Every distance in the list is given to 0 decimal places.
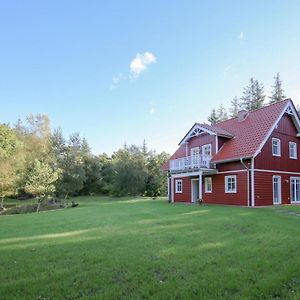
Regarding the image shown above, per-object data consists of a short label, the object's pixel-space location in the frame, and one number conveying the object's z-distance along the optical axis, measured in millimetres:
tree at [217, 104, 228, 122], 56850
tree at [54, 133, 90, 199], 41219
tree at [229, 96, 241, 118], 54869
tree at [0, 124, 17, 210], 31320
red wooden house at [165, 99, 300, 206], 20953
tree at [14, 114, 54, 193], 43125
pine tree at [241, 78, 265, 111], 50947
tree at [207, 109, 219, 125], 56241
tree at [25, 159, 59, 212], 31922
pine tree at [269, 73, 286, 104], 49281
